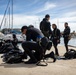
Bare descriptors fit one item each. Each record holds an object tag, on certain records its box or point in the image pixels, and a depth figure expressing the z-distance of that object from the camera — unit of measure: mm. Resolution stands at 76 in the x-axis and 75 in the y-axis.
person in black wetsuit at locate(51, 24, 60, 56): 4586
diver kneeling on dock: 3197
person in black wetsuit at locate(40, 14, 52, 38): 4188
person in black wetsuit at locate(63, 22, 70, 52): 4582
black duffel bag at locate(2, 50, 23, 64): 3338
